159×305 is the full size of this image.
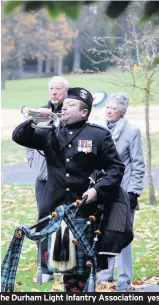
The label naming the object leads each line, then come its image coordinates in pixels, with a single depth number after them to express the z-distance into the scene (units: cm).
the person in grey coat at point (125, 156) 1326
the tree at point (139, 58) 2612
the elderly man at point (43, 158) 1306
